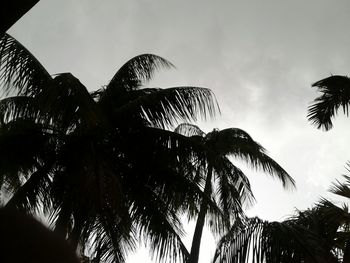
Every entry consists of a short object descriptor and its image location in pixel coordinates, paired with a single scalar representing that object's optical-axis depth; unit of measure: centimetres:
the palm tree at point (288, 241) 596
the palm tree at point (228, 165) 940
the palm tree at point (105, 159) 830
